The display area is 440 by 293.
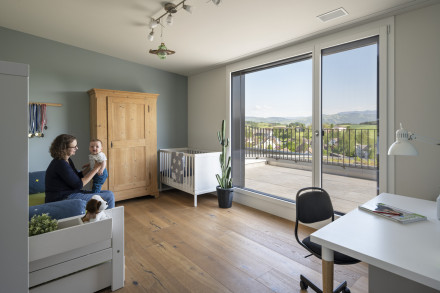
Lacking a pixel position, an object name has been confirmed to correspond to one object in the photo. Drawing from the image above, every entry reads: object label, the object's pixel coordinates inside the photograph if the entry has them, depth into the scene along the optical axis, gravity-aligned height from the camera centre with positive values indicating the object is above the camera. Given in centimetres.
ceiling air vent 231 +129
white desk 101 -51
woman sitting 228 -29
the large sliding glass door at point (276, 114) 346 +51
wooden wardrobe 373 +12
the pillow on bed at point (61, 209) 164 -47
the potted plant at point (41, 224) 145 -51
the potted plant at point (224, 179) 375 -58
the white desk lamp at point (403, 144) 155 -1
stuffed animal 170 -47
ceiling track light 223 +131
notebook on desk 148 -47
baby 279 -21
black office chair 174 -55
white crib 384 -47
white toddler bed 149 -79
